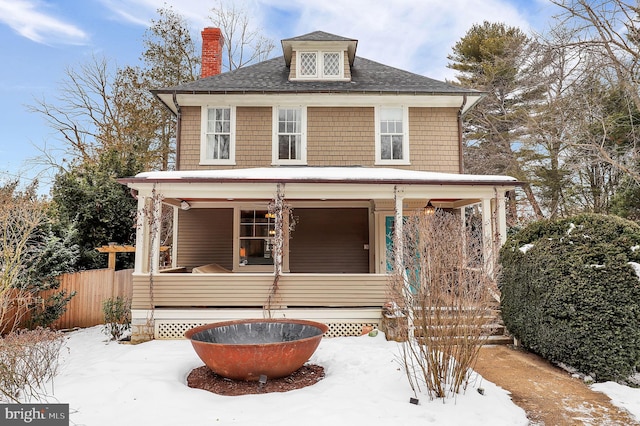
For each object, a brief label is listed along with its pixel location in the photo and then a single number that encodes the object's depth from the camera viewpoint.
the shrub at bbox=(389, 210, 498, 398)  4.33
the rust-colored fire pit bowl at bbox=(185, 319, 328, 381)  4.70
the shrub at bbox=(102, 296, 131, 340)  7.99
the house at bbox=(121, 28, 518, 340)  10.45
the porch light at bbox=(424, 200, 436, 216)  9.56
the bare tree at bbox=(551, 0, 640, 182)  12.51
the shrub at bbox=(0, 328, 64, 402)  4.20
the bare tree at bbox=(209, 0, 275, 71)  20.70
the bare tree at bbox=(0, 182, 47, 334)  7.13
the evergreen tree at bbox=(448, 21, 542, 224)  19.02
